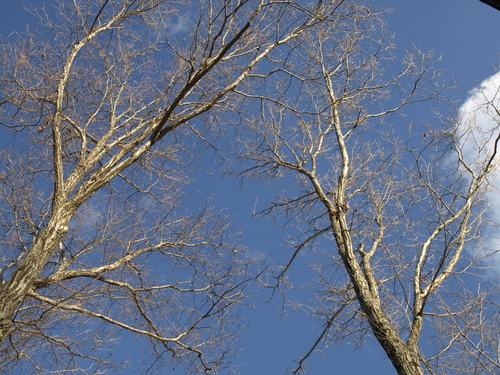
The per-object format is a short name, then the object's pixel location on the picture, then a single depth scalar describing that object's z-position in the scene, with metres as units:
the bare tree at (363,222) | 5.44
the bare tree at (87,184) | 4.96
